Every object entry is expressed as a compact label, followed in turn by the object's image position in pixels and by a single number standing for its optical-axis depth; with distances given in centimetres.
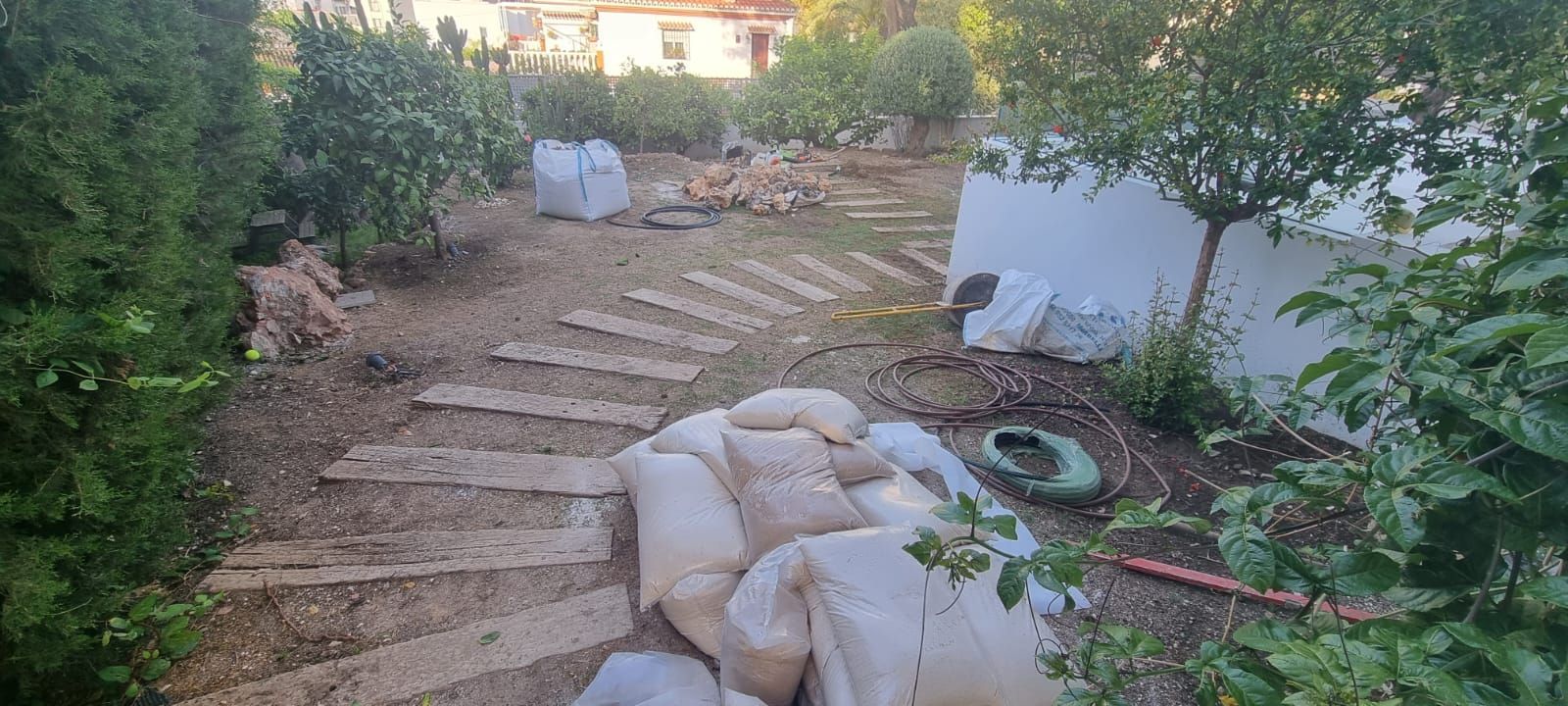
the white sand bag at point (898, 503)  213
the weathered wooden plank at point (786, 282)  563
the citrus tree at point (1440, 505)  74
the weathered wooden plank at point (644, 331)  458
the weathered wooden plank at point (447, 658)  197
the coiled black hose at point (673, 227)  723
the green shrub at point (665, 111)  1018
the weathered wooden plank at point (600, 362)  414
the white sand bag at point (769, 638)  177
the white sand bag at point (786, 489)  209
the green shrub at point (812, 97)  1131
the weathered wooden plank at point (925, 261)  648
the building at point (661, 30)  2116
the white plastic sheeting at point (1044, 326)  437
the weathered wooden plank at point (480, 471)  298
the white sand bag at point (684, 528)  221
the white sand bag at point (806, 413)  242
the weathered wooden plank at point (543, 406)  360
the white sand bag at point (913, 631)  163
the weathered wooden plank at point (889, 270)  610
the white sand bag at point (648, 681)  181
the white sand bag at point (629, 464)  288
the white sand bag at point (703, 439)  258
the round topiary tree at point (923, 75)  1097
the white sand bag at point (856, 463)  236
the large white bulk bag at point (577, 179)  715
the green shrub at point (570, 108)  955
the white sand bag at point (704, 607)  214
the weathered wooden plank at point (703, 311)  495
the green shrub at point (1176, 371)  354
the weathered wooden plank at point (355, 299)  483
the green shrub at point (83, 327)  165
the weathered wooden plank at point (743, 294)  530
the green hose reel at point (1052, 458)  296
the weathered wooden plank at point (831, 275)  591
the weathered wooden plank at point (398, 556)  241
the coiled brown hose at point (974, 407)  359
